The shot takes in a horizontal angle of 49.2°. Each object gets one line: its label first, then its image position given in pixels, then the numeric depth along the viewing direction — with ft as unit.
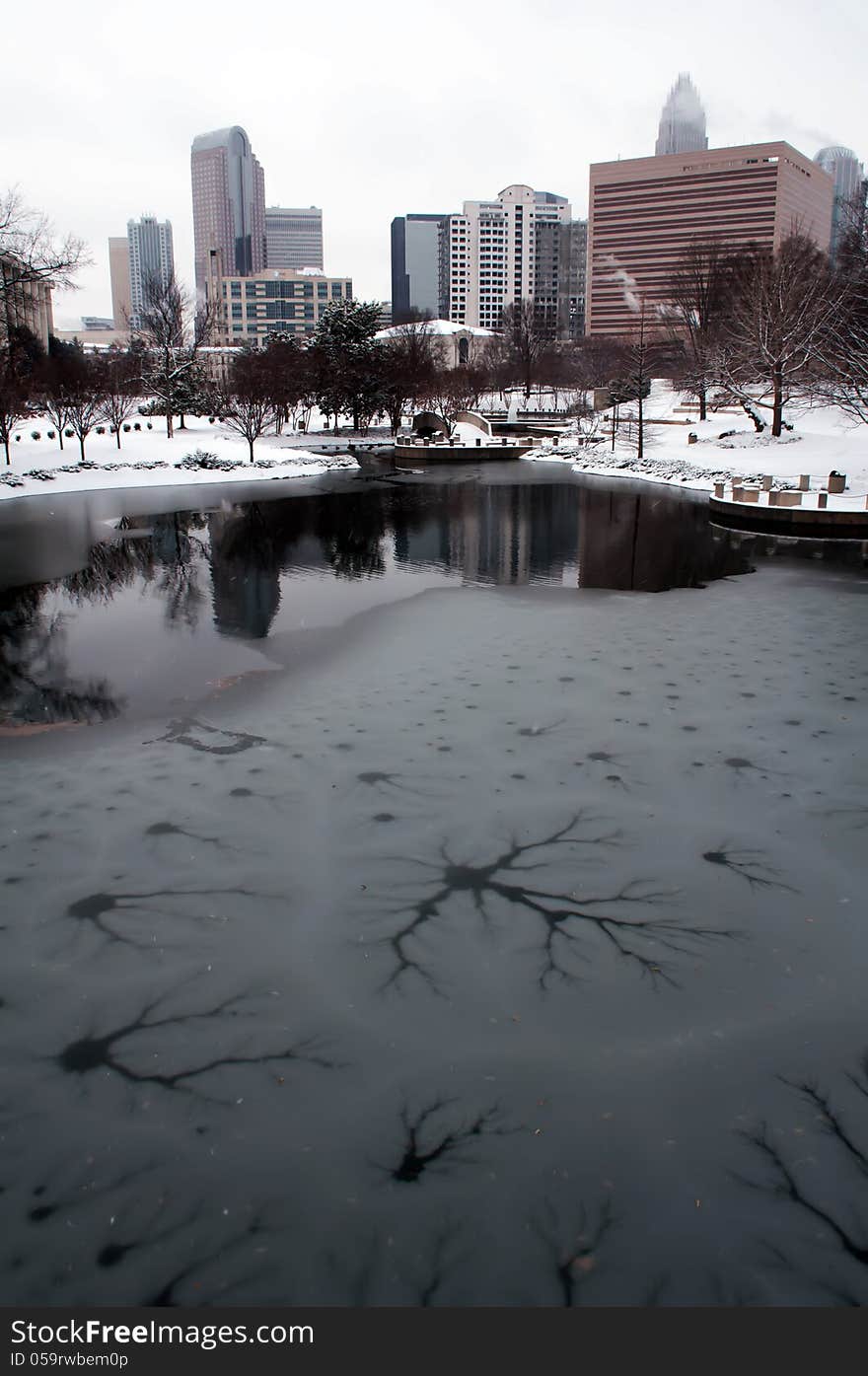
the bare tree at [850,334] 109.09
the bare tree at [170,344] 195.72
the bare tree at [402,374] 208.54
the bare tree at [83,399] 144.25
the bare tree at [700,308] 175.83
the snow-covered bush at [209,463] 142.51
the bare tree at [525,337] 289.94
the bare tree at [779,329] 131.85
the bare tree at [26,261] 118.83
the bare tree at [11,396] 124.77
